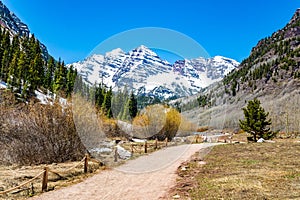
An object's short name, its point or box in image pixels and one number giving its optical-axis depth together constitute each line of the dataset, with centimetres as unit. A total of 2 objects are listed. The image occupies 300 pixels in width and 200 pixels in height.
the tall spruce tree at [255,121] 4162
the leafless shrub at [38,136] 1873
